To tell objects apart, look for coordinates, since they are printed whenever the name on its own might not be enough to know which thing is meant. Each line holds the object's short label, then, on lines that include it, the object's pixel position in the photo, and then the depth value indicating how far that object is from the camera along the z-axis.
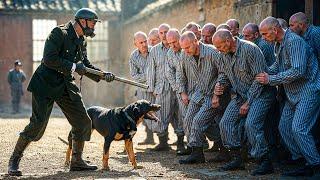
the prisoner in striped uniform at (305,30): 7.58
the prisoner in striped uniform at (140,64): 10.02
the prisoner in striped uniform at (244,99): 7.24
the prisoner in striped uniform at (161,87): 9.67
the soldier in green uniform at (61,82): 7.06
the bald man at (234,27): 8.86
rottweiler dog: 7.50
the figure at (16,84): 20.58
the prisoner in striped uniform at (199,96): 8.09
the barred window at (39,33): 25.53
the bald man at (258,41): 8.05
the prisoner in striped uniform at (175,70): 9.03
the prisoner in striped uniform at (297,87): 6.84
